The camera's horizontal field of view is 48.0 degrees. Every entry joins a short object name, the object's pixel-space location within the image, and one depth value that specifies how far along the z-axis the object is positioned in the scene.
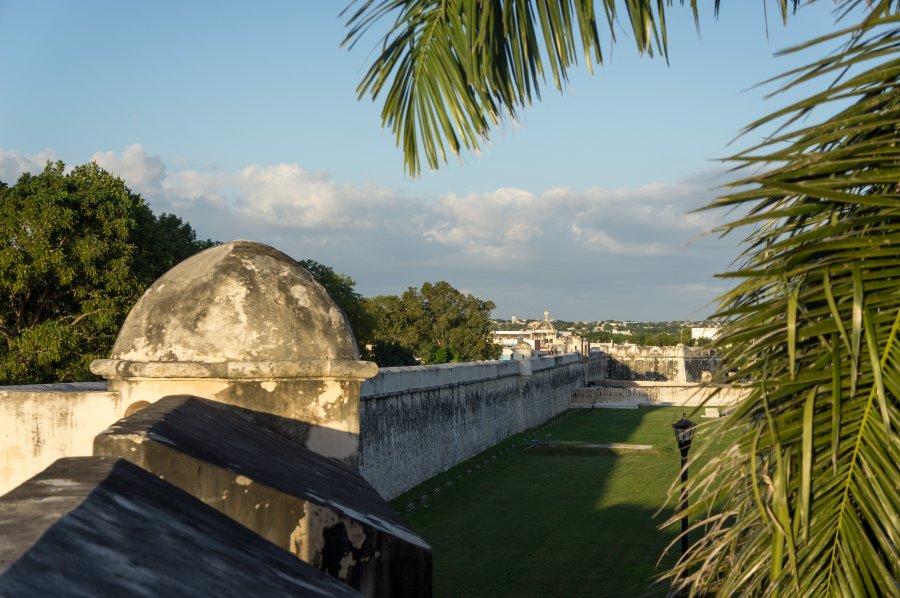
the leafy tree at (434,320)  68.38
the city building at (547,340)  63.16
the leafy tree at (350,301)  44.16
